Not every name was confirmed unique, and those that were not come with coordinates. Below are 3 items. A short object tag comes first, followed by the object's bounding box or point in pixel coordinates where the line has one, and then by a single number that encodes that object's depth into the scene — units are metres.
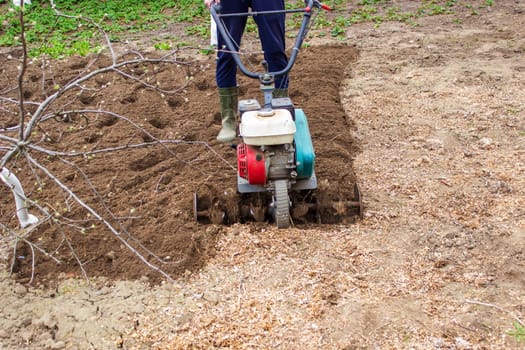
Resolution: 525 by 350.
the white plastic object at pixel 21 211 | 3.39
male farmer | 4.13
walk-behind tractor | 3.29
